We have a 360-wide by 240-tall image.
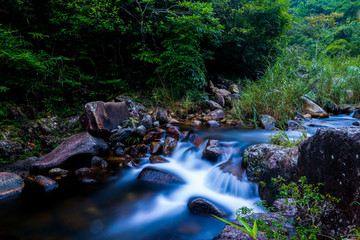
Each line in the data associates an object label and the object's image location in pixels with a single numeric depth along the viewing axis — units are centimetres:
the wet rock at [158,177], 361
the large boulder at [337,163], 128
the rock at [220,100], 788
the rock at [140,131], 507
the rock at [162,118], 610
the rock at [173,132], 515
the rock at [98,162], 411
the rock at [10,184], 308
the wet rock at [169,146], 461
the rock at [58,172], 373
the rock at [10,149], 385
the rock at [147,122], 561
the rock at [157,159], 431
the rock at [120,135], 489
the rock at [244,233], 160
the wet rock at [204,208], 270
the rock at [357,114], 595
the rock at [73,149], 387
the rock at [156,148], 463
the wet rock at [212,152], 397
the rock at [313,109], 614
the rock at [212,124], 614
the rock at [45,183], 327
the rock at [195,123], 625
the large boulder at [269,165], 243
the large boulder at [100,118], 468
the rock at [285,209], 186
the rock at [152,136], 509
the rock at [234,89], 907
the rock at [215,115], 686
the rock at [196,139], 476
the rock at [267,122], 550
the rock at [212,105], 750
